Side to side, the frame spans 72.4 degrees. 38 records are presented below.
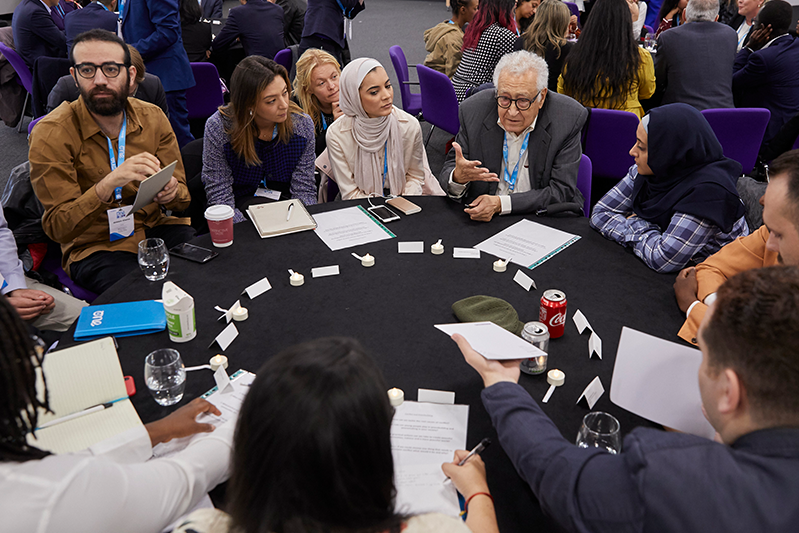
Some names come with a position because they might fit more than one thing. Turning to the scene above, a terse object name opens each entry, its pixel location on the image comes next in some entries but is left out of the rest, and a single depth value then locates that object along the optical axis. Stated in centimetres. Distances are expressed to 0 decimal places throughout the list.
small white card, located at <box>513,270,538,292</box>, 187
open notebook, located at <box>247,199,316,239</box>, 225
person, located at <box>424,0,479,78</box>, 516
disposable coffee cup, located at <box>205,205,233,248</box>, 208
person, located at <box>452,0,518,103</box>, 462
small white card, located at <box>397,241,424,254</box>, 212
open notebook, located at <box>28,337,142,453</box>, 126
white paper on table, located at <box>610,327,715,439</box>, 127
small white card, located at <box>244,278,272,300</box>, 183
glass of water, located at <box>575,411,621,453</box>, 127
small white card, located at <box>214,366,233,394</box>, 143
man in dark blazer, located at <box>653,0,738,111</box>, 406
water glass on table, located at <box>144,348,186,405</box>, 140
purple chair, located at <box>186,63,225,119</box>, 456
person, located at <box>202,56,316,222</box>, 272
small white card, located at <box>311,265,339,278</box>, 196
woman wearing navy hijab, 199
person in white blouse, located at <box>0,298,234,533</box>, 87
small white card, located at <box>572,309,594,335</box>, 167
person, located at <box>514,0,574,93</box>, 433
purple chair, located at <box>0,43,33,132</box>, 467
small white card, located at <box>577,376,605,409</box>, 139
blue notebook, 162
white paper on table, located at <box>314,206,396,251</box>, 220
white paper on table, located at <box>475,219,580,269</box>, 207
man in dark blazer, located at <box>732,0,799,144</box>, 417
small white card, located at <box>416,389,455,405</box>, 141
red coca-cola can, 157
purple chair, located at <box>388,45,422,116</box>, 481
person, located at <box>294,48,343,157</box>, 358
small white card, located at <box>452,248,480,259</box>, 208
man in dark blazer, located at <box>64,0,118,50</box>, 423
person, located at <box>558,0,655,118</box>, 375
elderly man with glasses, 245
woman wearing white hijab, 287
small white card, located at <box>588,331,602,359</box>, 156
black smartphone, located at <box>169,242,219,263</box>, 204
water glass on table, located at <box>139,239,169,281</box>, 190
